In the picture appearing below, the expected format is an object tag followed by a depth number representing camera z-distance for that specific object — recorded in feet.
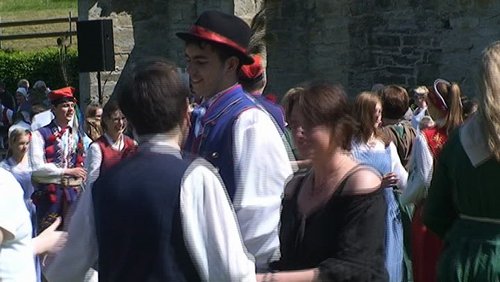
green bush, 79.00
